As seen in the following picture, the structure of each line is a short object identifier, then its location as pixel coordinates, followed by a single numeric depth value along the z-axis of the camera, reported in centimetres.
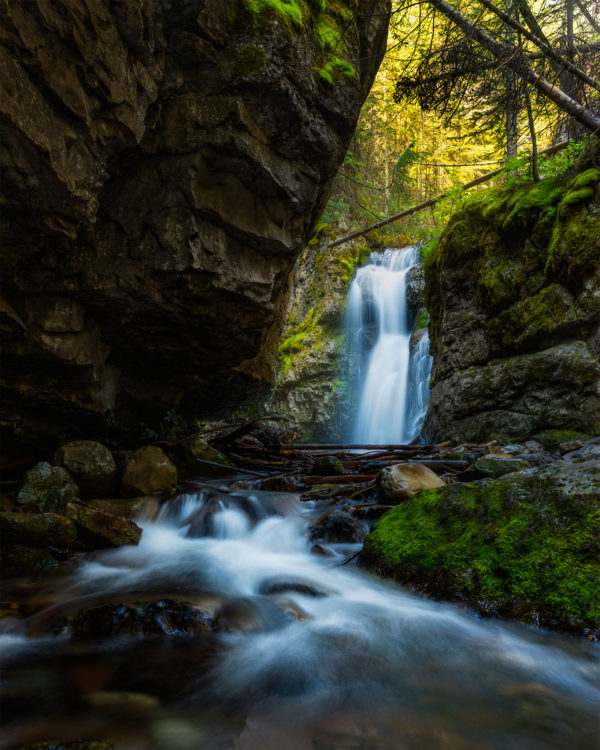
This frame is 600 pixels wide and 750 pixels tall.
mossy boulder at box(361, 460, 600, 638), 245
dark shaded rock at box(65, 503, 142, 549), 463
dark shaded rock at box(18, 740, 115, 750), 144
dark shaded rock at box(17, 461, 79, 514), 513
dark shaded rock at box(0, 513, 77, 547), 416
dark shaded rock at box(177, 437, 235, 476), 913
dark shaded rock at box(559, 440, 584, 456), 638
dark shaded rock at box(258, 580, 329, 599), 358
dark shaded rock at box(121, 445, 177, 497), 655
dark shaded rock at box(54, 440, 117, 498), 611
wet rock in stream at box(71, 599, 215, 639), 262
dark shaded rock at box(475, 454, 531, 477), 498
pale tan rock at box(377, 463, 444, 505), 506
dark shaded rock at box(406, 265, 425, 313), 2014
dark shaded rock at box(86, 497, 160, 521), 590
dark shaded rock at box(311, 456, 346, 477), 783
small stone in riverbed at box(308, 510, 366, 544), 479
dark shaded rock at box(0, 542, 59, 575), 397
